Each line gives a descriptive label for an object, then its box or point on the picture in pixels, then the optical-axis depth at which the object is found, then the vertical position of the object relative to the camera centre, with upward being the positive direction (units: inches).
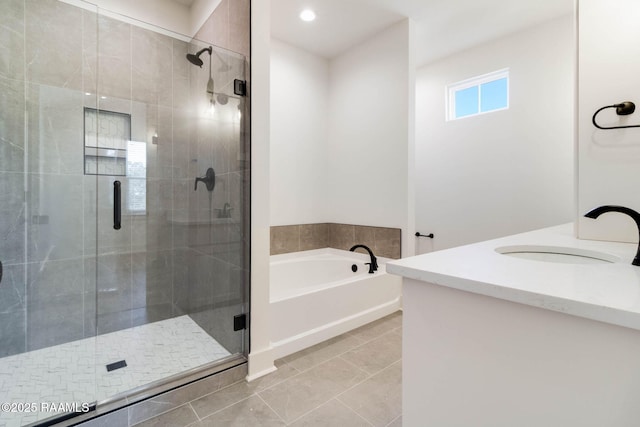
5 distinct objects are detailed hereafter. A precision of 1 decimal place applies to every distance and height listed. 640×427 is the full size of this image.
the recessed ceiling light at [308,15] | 102.4 +70.2
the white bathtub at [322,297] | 81.3 -28.3
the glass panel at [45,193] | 74.0 +4.6
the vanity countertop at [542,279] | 22.1 -6.5
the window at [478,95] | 121.1 +51.2
